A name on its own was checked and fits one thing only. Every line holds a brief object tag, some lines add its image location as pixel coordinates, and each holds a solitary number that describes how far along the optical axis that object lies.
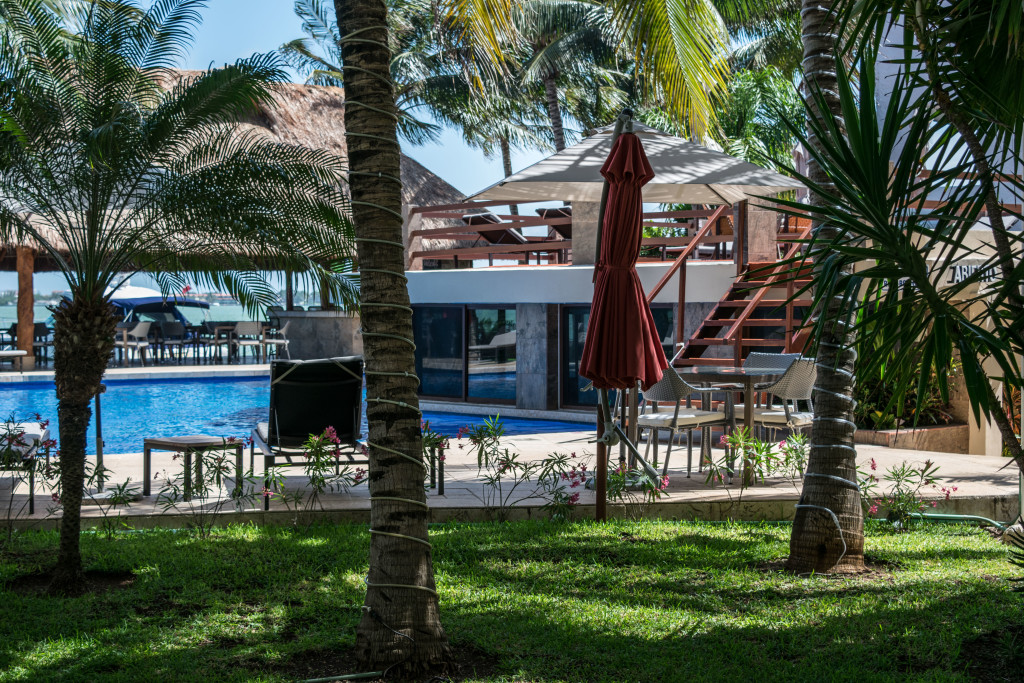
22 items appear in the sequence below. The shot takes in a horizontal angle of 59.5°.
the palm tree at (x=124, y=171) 5.06
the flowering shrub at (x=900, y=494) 6.14
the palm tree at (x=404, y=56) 26.08
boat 23.45
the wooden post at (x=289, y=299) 21.29
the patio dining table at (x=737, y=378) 7.04
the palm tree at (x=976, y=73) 3.30
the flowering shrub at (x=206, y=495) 5.98
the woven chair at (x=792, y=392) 7.36
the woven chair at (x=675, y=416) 7.19
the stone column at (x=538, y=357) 13.66
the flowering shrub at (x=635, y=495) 6.34
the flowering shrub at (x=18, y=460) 5.69
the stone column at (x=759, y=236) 11.93
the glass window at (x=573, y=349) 13.59
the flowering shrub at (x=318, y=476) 6.12
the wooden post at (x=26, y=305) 18.88
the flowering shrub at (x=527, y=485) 6.28
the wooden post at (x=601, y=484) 5.88
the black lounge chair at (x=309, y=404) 6.91
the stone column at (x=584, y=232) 13.30
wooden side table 6.19
